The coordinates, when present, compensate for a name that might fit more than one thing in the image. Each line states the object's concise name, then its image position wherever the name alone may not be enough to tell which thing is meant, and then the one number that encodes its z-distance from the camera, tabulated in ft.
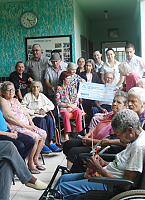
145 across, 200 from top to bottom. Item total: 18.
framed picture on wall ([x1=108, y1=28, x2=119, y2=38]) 32.12
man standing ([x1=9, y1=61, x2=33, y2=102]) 14.87
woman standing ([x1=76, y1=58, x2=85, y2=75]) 16.12
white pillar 21.26
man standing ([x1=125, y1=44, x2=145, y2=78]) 14.49
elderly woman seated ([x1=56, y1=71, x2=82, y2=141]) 14.06
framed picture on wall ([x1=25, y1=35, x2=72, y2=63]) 20.53
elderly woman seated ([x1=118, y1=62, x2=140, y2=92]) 11.58
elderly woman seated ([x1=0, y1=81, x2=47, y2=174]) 9.78
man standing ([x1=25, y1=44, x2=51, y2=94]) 16.33
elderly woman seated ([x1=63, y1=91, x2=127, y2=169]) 8.14
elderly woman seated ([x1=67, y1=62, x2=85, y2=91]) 14.86
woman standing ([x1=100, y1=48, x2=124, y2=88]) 15.28
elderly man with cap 15.48
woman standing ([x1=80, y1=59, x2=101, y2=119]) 15.66
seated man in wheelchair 4.63
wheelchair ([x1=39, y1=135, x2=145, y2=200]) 4.33
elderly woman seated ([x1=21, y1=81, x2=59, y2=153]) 12.91
